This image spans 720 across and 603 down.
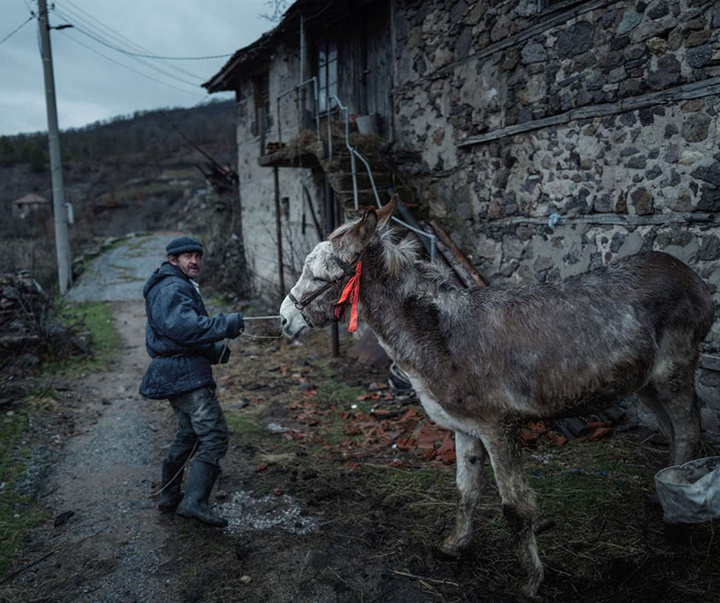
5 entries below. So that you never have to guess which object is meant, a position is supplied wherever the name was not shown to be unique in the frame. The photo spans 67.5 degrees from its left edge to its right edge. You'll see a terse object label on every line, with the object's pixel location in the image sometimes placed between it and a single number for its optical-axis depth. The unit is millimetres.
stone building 4848
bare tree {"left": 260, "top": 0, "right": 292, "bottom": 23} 12795
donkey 3207
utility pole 15391
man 3924
